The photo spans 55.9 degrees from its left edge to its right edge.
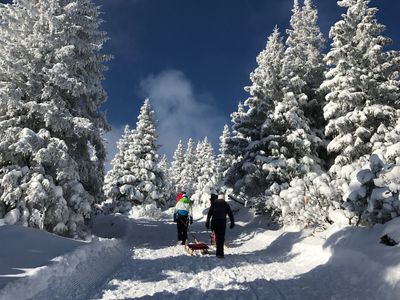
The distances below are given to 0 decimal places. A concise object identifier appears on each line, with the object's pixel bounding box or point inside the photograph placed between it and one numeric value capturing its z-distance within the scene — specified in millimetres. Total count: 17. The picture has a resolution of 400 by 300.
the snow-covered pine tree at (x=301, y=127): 15076
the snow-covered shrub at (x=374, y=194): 9398
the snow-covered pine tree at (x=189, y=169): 75594
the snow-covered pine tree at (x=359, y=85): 19938
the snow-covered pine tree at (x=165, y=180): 38688
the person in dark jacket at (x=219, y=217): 12477
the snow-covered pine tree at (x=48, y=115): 14047
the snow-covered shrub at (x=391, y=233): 8039
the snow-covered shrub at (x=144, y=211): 35031
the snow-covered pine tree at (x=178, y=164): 80025
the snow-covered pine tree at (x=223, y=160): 46031
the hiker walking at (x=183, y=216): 15891
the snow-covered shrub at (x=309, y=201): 13883
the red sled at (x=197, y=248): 12523
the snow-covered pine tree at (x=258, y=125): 23375
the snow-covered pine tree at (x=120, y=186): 35781
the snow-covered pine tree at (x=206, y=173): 46500
